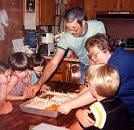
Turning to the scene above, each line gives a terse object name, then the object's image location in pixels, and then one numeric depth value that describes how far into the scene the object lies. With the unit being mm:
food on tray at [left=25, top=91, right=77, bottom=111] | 1854
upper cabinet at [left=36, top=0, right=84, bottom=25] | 4020
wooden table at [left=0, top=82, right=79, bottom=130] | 1589
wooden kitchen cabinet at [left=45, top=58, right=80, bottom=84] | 3916
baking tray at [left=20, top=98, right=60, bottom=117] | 1755
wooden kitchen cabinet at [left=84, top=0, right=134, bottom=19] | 4295
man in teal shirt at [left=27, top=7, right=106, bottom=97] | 2489
